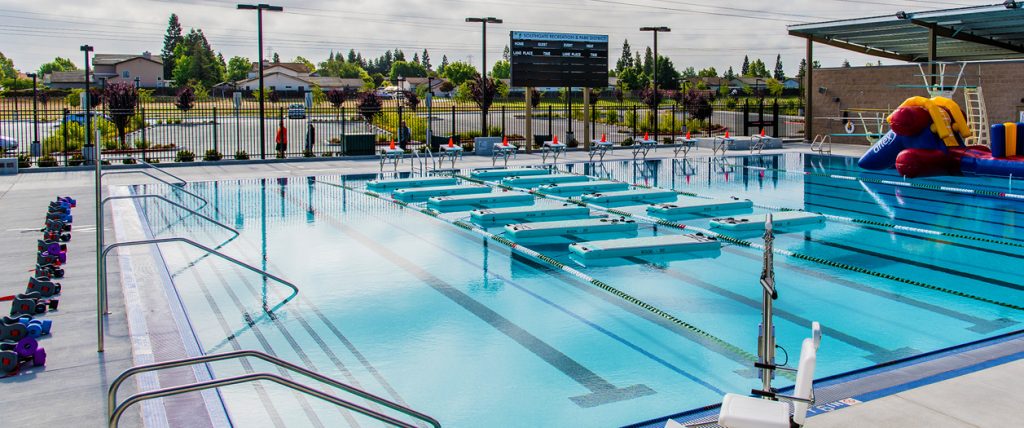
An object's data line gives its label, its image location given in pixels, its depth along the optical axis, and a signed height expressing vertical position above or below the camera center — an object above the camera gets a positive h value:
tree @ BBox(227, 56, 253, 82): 137.12 +14.00
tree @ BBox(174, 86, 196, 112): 50.35 +3.31
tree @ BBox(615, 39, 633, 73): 176.76 +19.50
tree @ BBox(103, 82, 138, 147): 34.47 +2.31
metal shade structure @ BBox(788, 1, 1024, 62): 23.77 +3.62
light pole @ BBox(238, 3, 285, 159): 23.88 +3.83
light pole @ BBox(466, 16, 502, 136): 28.11 +3.23
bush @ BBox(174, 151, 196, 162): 24.07 +0.01
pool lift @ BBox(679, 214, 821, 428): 4.10 -1.20
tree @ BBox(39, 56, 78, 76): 154.12 +16.22
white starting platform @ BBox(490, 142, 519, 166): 23.39 +0.13
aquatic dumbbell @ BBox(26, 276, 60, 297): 7.98 -1.16
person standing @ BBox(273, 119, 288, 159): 25.16 +0.43
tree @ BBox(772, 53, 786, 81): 165.50 +15.93
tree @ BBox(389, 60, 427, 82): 168.60 +16.56
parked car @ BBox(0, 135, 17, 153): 26.31 +0.39
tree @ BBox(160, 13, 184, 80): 142.88 +19.28
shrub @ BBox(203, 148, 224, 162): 24.44 +0.01
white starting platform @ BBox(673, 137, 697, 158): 25.94 +0.24
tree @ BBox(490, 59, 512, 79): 150.75 +14.51
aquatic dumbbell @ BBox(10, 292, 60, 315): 7.43 -1.26
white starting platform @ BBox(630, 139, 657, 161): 24.78 +0.20
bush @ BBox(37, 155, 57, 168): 22.05 -0.12
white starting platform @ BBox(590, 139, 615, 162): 24.11 +0.20
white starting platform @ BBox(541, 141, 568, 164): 23.59 +0.18
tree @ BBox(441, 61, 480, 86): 112.61 +10.67
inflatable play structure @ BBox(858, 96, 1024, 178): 17.34 +0.22
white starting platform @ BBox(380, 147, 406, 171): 21.81 +0.05
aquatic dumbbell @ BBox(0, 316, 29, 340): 6.52 -1.26
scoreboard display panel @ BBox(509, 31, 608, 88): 25.56 +2.75
